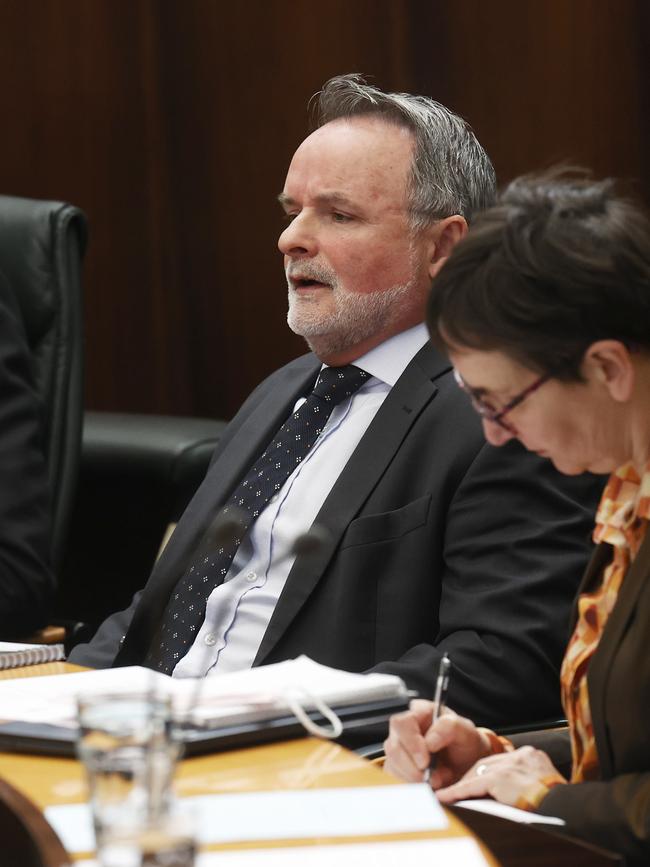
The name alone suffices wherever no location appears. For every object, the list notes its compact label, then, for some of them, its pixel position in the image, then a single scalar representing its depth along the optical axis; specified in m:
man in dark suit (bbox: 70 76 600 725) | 7.72
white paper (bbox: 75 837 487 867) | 6.92
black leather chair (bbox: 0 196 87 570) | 8.47
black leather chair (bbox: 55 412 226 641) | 8.56
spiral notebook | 7.61
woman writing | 7.24
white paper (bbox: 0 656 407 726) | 7.25
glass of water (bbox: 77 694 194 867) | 6.51
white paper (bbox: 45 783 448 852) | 6.99
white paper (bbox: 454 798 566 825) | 7.16
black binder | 7.20
